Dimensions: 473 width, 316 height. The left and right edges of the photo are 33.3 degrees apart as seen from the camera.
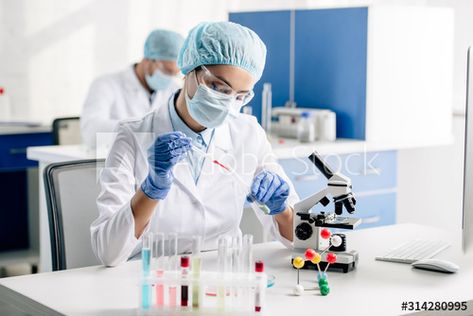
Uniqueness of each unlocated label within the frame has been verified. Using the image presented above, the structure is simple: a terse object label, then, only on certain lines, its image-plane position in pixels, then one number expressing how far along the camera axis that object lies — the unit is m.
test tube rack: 1.49
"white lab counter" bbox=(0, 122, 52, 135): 4.38
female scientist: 1.90
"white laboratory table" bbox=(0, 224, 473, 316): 1.56
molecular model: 1.67
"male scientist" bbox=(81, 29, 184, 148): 3.96
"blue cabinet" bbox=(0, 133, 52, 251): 4.57
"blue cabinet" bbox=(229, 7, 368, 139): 3.91
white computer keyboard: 1.98
